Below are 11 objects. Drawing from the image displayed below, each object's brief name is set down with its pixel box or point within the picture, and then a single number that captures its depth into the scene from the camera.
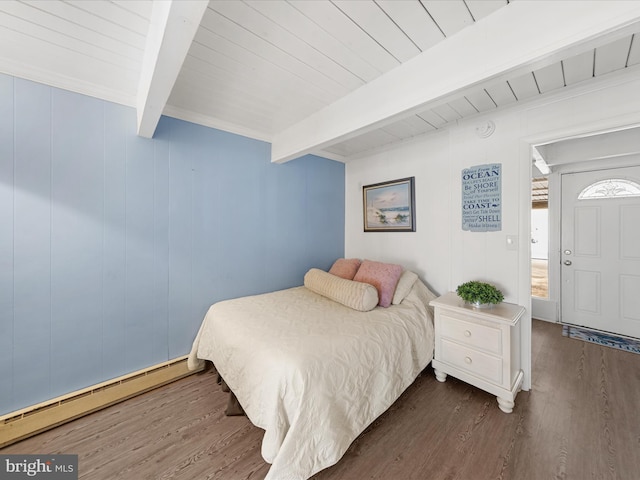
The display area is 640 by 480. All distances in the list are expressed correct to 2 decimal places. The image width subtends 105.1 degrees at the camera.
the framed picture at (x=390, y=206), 2.79
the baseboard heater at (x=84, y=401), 1.52
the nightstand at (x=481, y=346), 1.76
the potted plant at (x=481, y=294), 1.92
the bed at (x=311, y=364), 1.23
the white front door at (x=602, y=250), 2.82
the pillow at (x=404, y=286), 2.27
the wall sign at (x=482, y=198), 2.12
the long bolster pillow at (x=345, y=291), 2.07
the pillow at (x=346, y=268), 2.74
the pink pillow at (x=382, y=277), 2.22
